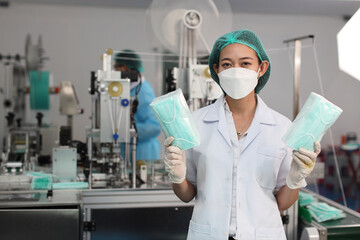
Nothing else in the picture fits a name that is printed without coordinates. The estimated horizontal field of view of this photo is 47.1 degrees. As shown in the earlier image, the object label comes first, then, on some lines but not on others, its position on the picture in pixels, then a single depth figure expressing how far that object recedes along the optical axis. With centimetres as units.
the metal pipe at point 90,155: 254
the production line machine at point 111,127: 256
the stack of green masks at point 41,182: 249
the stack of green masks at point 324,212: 247
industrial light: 257
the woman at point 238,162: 137
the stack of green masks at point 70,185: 251
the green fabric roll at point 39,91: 418
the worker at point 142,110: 332
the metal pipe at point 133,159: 254
